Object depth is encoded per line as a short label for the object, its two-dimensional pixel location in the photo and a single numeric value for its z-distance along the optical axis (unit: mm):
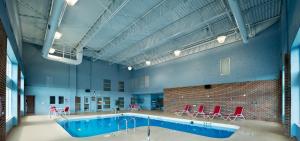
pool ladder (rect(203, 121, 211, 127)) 8366
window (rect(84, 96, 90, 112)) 15188
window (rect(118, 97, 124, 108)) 17417
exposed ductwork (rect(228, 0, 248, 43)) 5246
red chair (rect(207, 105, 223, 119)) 10089
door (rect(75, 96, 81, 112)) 14664
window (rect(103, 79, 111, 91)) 16462
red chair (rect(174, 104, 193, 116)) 11834
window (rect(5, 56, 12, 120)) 7118
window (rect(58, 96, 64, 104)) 13852
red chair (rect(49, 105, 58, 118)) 11655
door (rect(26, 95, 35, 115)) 12469
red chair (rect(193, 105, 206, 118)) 11006
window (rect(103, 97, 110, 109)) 16453
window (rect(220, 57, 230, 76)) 10445
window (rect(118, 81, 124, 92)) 17575
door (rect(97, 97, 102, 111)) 15988
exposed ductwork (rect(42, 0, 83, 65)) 5163
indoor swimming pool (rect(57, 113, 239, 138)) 7492
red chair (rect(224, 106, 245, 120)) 9328
